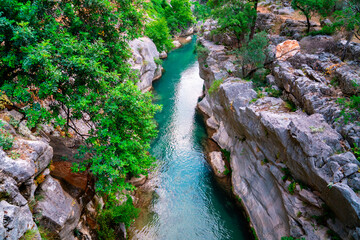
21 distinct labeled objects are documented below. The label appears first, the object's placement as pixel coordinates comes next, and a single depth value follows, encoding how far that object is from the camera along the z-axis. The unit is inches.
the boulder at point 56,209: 324.5
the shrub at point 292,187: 469.4
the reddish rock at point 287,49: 720.0
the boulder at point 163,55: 1846.3
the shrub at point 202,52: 1085.1
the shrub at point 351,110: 440.5
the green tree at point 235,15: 851.3
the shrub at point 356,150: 393.3
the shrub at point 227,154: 815.0
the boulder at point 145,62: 1232.2
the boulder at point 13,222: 221.0
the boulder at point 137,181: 697.0
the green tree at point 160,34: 1584.6
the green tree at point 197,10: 2514.4
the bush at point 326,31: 726.7
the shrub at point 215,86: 852.6
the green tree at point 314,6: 749.9
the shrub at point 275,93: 647.8
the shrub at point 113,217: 458.9
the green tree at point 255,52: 747.4
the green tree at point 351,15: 541.0
